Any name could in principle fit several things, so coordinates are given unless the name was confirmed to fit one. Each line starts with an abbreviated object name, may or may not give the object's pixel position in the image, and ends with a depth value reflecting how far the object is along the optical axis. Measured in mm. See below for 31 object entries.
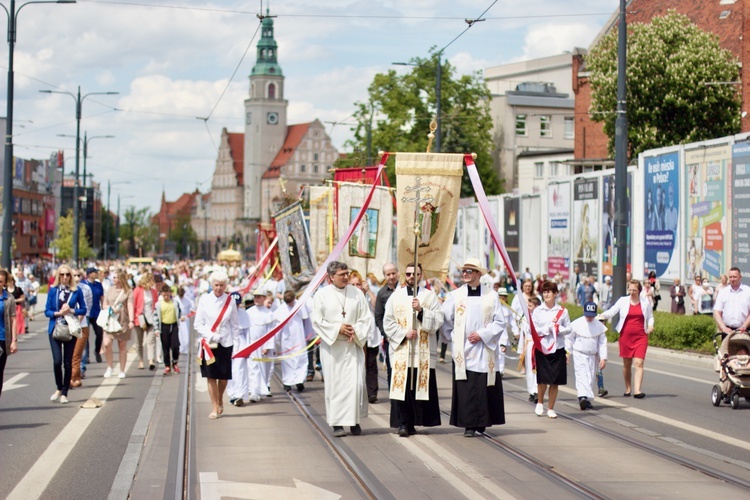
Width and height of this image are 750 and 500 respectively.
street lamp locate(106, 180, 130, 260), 88875
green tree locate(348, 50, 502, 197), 65562
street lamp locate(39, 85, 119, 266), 47062
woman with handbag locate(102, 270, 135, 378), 18906
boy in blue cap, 14281
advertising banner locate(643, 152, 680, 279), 32469
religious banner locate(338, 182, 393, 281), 20219
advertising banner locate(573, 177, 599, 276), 37656
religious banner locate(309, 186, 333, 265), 21891
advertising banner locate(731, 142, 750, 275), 28297
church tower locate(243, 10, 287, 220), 173125
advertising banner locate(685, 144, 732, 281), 29641
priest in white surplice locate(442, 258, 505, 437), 11523
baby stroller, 14445
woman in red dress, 15688
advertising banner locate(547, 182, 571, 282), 40938
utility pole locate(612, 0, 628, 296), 24469
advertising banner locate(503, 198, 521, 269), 48406
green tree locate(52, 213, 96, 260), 87562
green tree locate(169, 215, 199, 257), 177000
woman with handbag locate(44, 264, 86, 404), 14781
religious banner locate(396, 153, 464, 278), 12883
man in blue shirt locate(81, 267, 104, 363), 19203
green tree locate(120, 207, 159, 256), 143225
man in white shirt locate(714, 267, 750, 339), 15570
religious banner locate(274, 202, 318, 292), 20828
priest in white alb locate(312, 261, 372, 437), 11664
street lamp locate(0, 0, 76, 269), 28969
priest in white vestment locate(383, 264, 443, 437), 11711
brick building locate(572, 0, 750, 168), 38625
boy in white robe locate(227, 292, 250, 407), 15055
